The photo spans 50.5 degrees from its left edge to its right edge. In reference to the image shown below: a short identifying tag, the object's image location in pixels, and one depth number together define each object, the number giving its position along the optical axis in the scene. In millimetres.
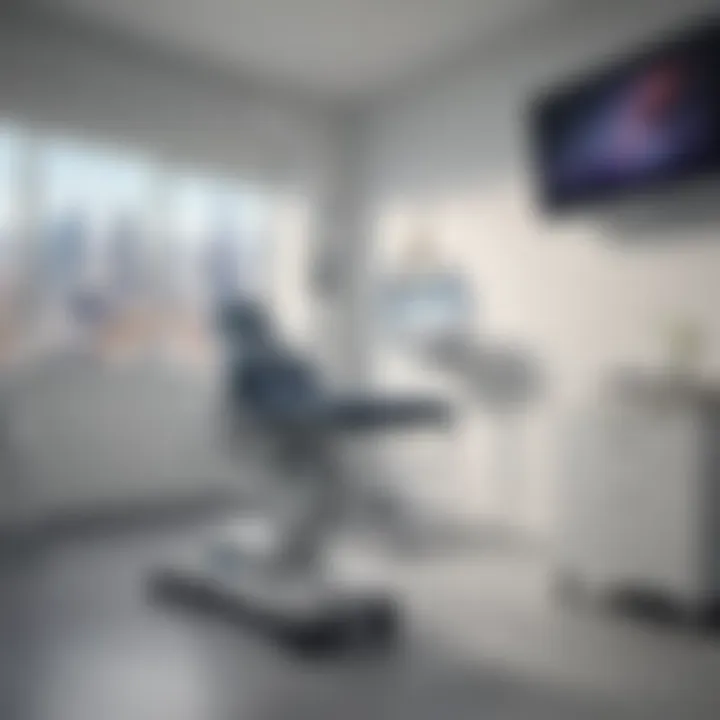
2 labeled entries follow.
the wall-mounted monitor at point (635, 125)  2248
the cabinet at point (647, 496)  2018
